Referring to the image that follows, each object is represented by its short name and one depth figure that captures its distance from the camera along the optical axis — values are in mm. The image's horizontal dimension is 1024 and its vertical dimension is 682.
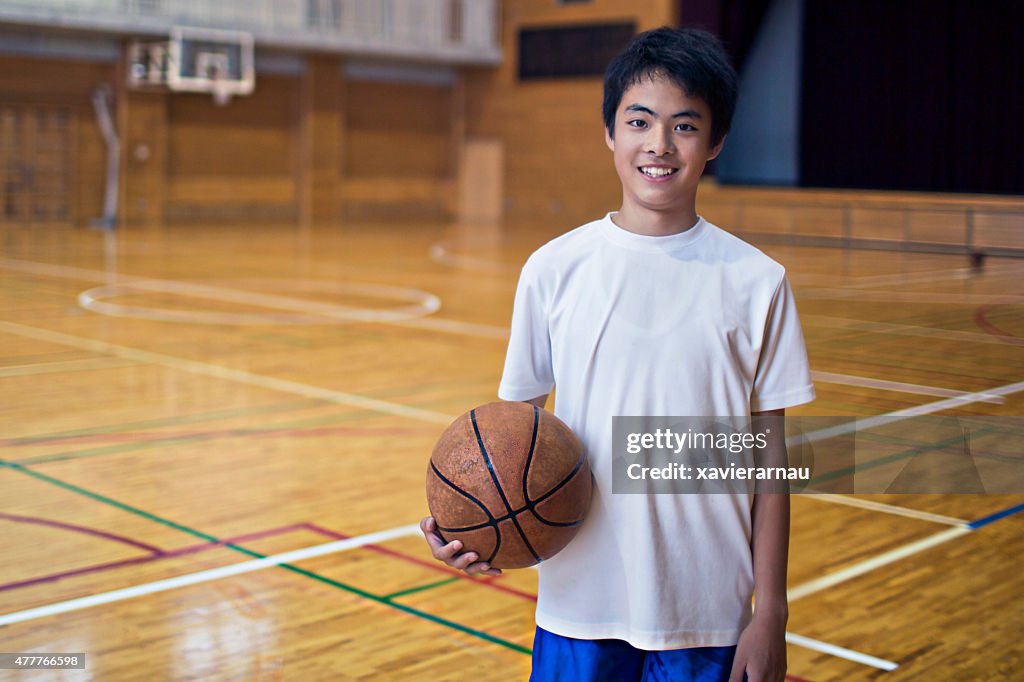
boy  1980
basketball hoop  24172
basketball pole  24328
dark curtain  23156
